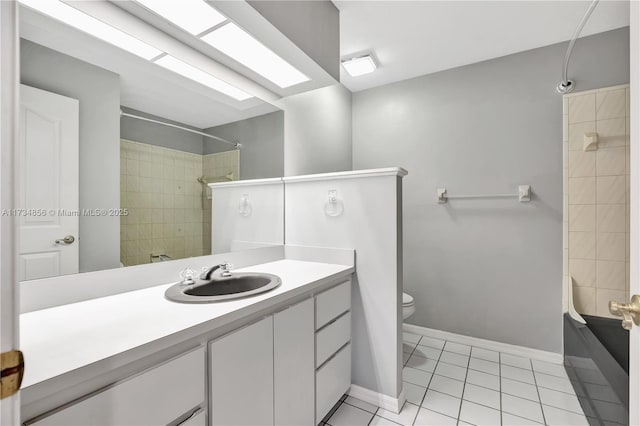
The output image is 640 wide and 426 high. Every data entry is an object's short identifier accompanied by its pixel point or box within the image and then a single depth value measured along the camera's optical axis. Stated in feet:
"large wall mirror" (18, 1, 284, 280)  3.10
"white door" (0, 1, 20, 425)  1.31
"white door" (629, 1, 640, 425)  2.15
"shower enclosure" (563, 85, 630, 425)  6.59
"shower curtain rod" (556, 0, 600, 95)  6.75
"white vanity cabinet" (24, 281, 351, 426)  2.30
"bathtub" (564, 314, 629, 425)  4.25
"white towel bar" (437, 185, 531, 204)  7.47
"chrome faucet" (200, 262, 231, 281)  4.57
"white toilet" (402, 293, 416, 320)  7.35
